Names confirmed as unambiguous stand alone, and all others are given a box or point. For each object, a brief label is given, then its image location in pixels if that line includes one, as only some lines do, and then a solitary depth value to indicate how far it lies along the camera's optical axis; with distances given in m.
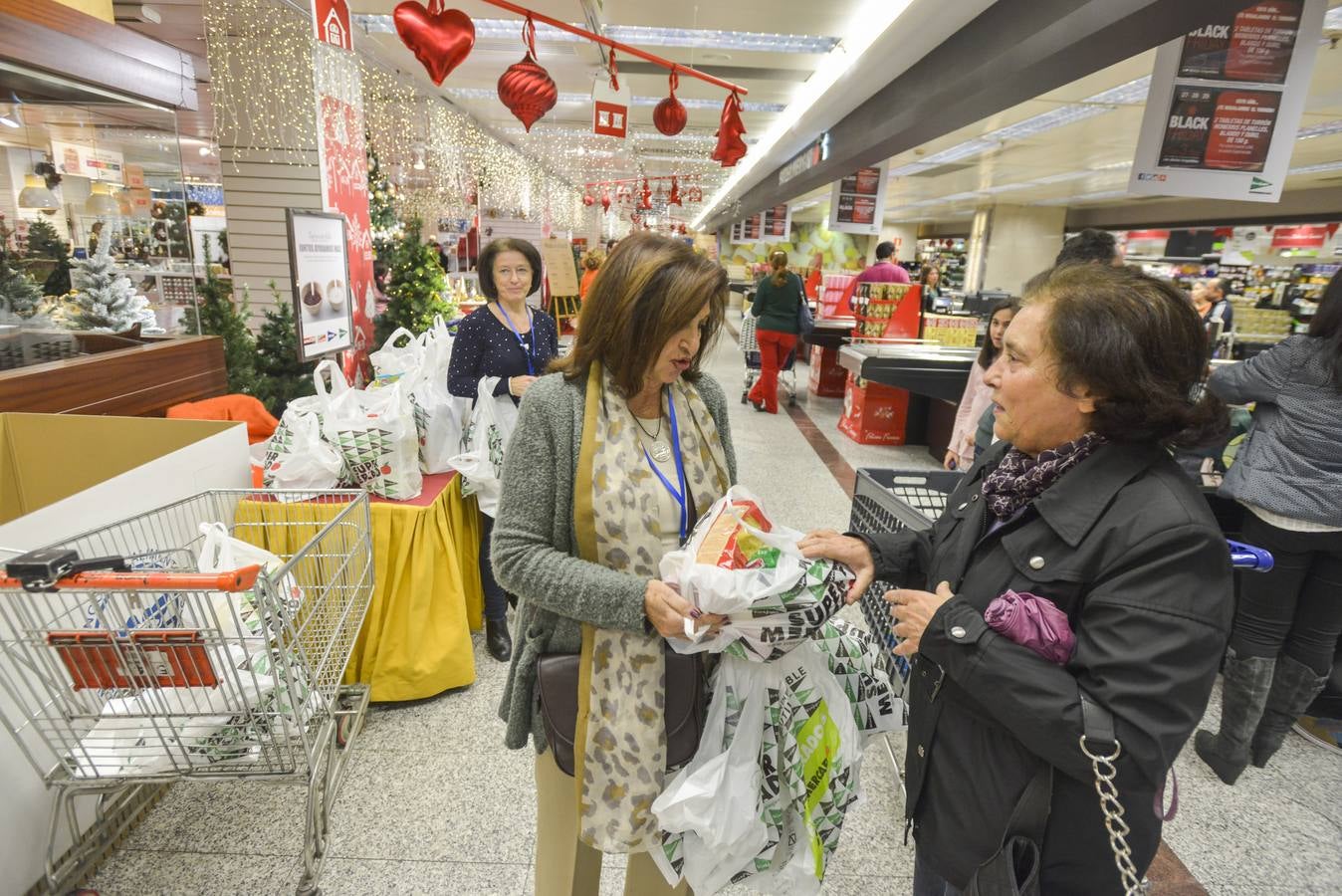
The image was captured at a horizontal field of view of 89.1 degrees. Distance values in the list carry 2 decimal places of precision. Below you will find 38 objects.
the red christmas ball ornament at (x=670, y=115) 5.09
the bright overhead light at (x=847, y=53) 4.66
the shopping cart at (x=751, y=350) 8.92
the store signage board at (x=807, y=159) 8.20
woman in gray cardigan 1.25
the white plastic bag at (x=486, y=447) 2.91
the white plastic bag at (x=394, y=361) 3.40
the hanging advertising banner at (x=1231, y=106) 2.80
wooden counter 2.59
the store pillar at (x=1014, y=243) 18.95
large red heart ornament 2.88
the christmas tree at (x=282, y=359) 4.76
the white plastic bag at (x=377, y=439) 2.66
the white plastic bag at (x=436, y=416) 3.07
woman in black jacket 0.97
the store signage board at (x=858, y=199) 9.48
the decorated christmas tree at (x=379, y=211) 8.52
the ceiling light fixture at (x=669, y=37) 6.02
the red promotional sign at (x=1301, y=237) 13.26
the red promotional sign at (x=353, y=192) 5.09
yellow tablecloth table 2.69
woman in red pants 7.83
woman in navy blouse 3.12
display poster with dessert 4.16
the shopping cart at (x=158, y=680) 1.35
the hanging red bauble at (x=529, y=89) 3.77
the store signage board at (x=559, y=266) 9.53
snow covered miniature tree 3.70
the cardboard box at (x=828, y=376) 9.57
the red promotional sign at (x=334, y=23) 3.22
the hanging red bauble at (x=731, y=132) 5.50
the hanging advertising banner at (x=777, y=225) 17.97
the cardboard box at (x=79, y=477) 1.70
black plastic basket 2.09
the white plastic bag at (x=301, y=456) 2.51
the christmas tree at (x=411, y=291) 5.92
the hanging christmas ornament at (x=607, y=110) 5.34
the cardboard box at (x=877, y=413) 7.02
